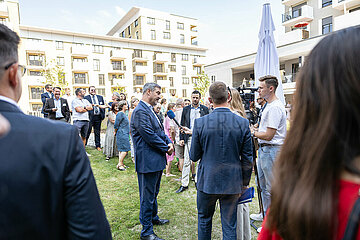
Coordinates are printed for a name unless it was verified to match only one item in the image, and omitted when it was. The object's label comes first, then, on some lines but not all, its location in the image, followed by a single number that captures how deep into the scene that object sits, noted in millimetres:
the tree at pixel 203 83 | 33219
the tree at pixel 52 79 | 22391
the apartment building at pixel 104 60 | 35031
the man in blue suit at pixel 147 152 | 3463
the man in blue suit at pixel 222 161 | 2703
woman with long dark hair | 775
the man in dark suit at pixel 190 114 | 5840
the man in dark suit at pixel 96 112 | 9039
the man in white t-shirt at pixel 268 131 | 3463
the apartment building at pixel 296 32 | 23453
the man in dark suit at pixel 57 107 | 7699
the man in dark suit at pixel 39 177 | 970
